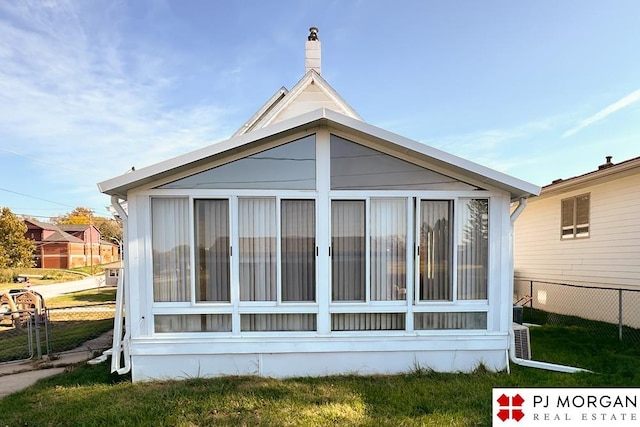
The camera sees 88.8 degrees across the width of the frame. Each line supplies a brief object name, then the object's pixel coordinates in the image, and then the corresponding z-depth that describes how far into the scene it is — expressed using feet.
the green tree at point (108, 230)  183.79
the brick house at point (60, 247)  110.63
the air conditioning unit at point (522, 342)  15.42
